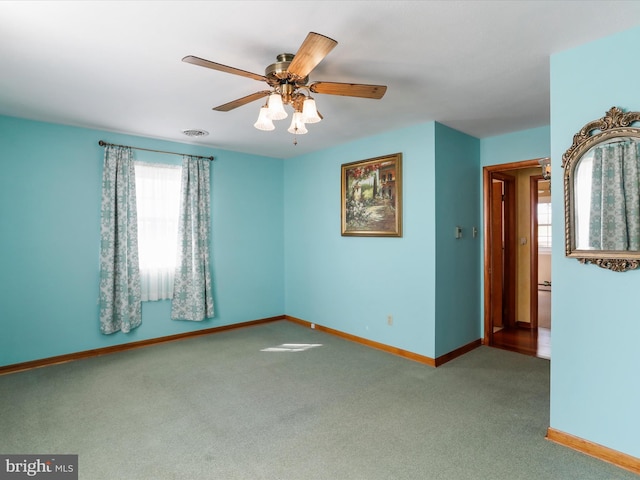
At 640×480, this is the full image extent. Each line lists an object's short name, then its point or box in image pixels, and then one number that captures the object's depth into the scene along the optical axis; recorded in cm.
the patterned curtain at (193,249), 460
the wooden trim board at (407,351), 373
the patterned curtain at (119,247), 404
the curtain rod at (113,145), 403
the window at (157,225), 438
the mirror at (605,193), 203
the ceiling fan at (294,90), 203
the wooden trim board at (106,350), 362
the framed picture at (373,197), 402
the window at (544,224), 735
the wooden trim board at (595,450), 205
